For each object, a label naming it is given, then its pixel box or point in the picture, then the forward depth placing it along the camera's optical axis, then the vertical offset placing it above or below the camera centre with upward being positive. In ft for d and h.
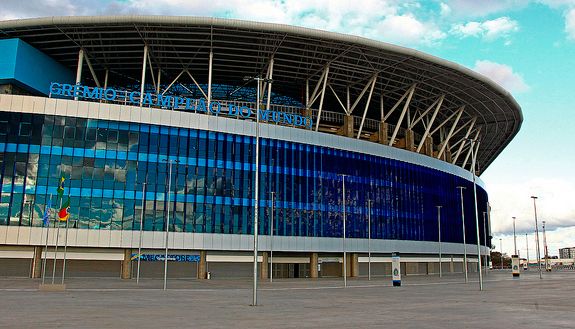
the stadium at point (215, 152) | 197.26 +45.82
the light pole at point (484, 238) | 357.22 +17.66
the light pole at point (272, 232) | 217.89 +11.98
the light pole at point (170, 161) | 204.64 +38.46
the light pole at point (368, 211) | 249.26 +24.59
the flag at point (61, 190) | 142.47 +18.26
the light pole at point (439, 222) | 281.37 +22.54
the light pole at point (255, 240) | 88.62 +3.79
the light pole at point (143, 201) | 198.49 +22.14
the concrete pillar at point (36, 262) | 192.54 -1.56
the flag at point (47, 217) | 150.04 +11.54
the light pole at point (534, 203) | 251.35 +29.67
